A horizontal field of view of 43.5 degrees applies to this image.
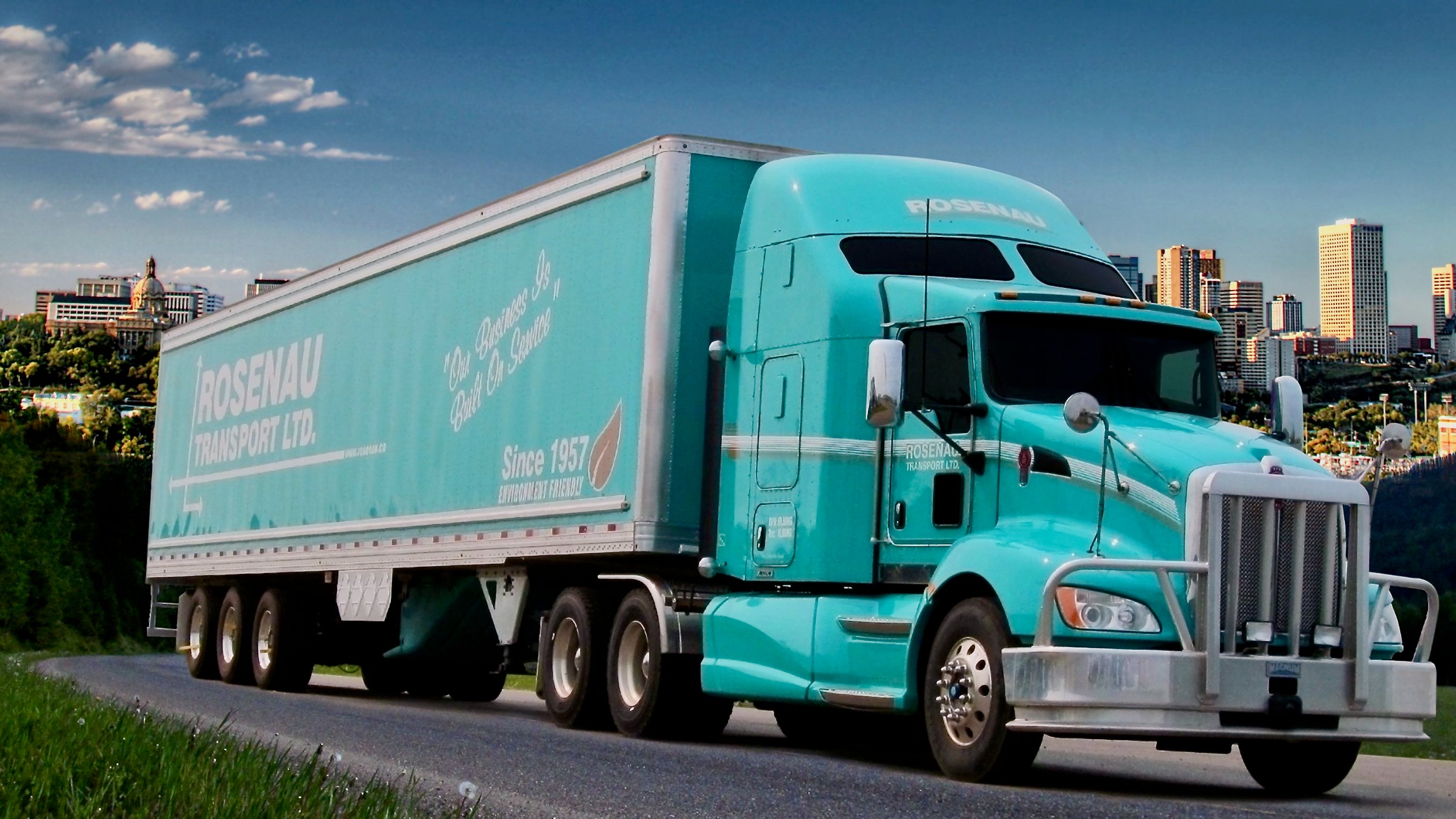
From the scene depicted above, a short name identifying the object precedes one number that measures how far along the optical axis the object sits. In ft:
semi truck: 31.94
